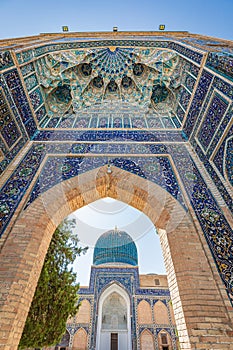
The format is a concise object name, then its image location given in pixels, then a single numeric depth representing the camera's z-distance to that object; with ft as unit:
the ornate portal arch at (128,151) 8.52
